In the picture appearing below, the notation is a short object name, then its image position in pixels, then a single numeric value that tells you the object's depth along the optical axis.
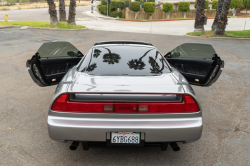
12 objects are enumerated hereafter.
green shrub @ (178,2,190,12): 35.00
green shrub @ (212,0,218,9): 37.38
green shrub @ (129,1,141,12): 32.25
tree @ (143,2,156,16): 32.69
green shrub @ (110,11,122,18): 33.62
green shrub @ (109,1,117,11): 33.73
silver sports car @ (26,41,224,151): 2.86
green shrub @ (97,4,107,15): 36.21
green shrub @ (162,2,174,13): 34.37
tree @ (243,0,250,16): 39.61
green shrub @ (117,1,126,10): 33.19
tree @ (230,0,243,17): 35.89
